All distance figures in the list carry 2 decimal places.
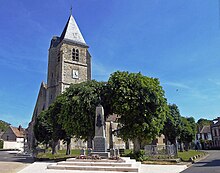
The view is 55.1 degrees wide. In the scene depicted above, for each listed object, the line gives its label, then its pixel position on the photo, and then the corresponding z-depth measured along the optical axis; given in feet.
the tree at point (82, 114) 60.54
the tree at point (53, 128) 75.31
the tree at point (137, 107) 58.70
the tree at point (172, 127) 87.04
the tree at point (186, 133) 111.31
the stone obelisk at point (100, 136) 49.27
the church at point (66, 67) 138.62
